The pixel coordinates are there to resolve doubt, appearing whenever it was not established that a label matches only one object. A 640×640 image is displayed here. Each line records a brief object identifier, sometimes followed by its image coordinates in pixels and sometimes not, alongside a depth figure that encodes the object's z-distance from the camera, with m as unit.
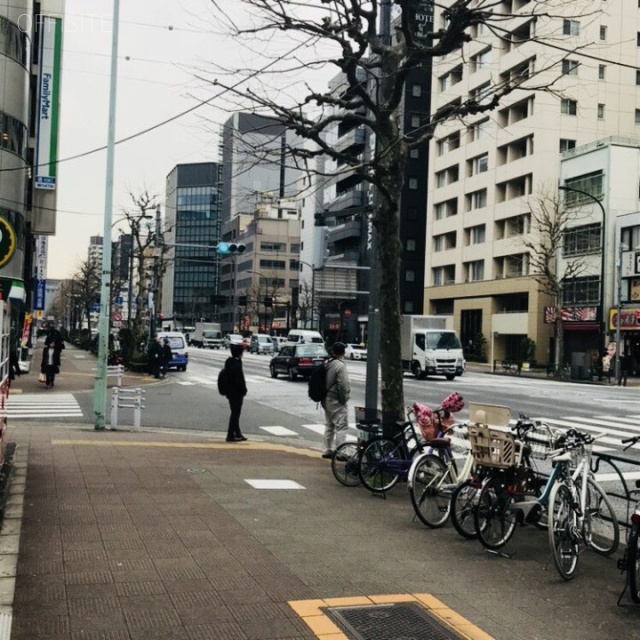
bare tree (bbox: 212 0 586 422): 10.59
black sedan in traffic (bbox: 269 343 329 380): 33.78
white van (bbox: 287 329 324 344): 58.56
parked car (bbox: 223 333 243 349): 81.41
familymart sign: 32.00
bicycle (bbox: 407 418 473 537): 7.68
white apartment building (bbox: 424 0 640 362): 57.12
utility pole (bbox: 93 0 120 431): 15.73
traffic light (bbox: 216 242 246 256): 32.62
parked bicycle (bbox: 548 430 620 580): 6.13
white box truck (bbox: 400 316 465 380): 37.53
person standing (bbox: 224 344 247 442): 14.52
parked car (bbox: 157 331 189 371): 40.12
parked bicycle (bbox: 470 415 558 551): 6.79
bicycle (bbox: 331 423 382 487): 9.63
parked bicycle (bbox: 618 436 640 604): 5.41
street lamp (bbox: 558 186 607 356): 45.47
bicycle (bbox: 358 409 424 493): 9.31
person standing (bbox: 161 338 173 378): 33.53
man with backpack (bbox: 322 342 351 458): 11.75
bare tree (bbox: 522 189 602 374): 46.94
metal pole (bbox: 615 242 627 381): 41.53
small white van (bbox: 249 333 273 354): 76.56
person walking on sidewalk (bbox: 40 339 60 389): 25.87
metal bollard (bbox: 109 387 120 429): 16.00
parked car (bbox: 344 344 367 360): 64.44
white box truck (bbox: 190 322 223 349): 94.94
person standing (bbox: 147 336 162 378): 32.84
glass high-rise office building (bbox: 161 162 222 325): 154.50
